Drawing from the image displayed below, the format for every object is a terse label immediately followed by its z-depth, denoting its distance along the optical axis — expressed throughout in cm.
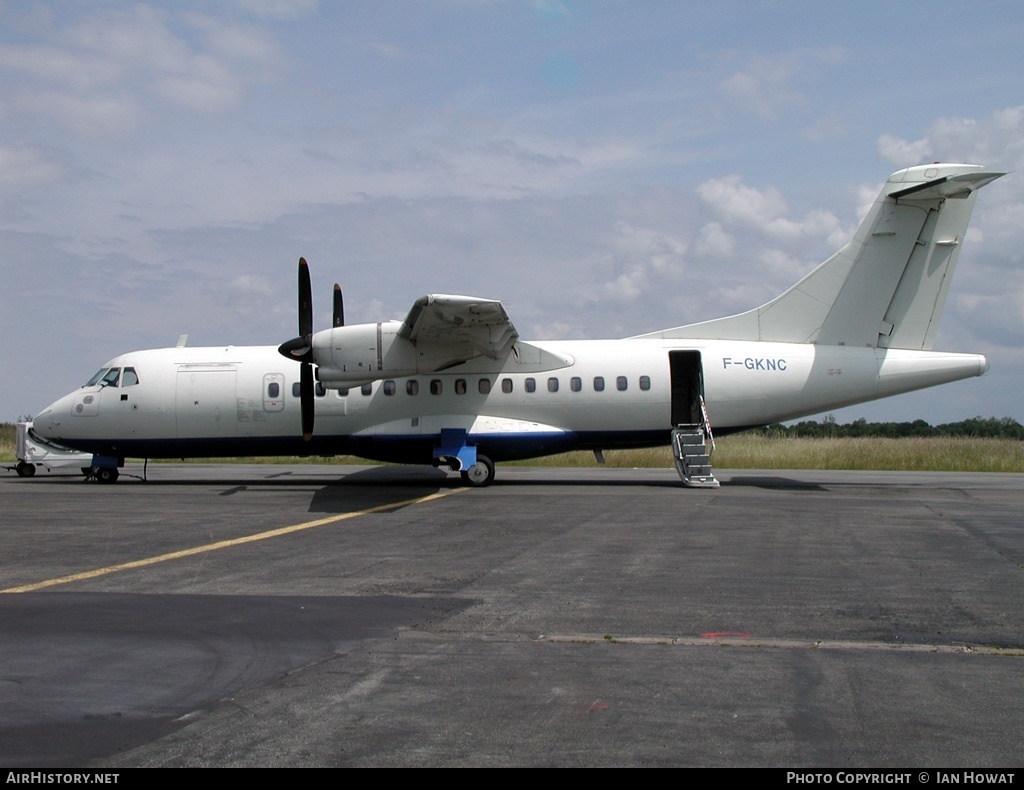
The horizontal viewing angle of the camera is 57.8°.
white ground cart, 2761
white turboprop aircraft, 2198
